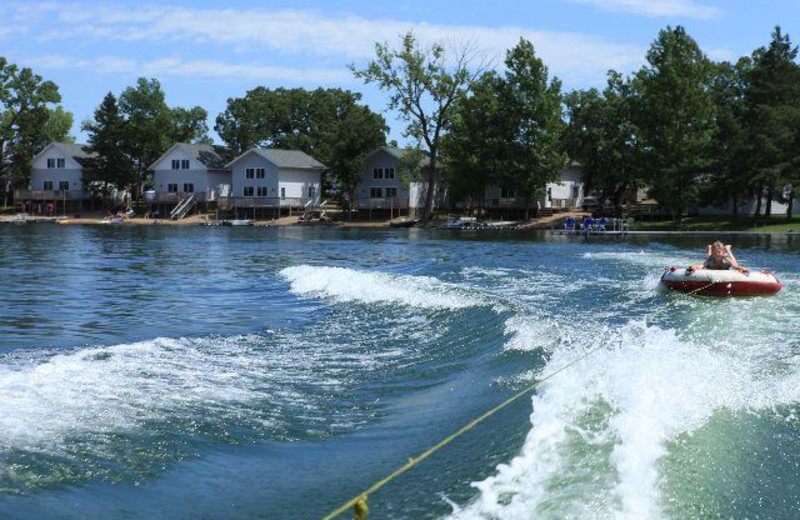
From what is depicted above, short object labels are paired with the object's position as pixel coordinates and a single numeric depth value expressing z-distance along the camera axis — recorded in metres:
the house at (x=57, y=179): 101.69
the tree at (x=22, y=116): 100.75
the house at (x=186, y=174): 95.00
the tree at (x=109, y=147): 94.75
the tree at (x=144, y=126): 97.50
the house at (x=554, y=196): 83.06
